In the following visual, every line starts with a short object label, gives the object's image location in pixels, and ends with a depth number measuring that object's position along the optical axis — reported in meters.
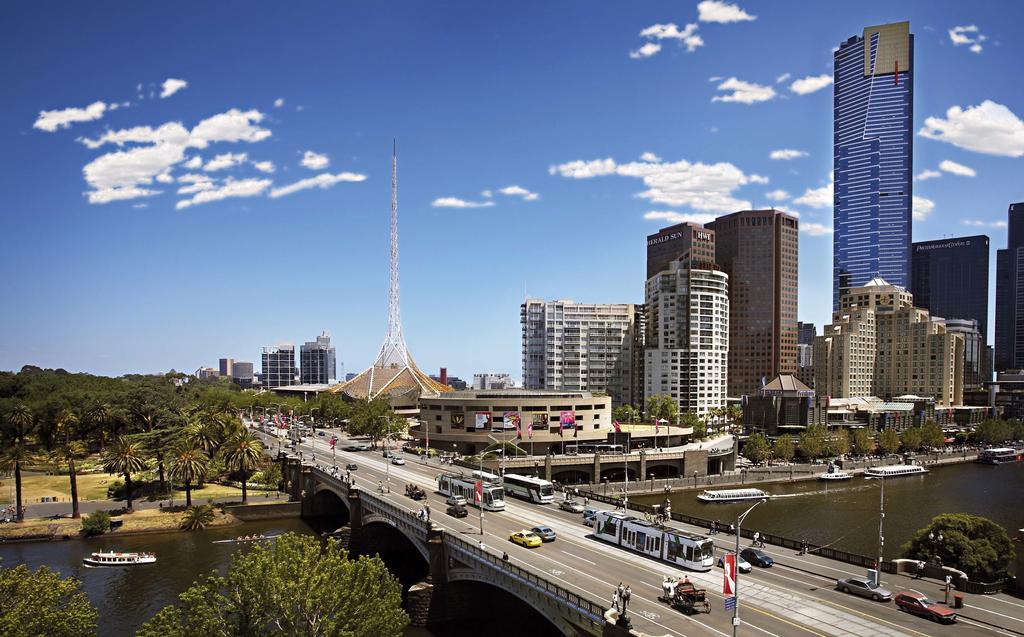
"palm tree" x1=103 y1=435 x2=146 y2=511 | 92.56
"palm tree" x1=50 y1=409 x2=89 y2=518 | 89.62
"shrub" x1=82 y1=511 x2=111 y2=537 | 84.59
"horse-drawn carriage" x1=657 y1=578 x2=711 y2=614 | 41.35
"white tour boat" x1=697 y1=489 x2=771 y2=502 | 112.44
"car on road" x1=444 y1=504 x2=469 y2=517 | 69.81
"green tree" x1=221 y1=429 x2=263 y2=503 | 103.00
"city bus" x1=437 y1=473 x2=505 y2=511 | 72.50
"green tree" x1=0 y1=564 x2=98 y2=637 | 36.41
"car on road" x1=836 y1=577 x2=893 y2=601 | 43.47
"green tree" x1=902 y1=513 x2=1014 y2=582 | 57.41
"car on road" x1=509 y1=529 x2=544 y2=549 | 56.75
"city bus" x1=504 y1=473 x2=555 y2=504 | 79.69
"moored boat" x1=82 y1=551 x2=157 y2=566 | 73.31
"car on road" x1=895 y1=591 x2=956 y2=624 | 39.56
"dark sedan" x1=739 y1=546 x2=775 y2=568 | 51.44
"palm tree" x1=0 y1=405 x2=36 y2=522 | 89.07
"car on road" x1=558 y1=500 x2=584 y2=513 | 74.61
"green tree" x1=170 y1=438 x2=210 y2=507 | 94.12
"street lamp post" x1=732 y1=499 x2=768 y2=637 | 34.94
